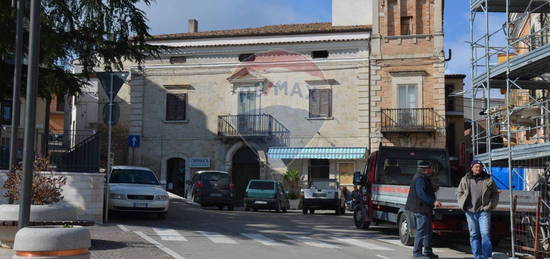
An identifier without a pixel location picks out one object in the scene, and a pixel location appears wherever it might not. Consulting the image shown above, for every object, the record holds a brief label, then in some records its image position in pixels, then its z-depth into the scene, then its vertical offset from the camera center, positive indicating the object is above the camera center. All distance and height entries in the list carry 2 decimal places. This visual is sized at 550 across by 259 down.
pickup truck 12.65 -0.43
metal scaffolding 11.48 +2.05
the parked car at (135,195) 17.00 -0.63
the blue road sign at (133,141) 34.66 +1.63
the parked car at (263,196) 27.55 -0.96
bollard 6.62 -0.77
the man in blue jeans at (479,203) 10.33 -0.42
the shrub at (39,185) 11.41 -0.29
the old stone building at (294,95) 32.06 +4.10
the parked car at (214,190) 27.53 -0.75
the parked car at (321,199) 27.00 -1.03
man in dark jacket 10.66 -0.51
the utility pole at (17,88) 11.80 +1.61
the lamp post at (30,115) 8.26 +0.71
